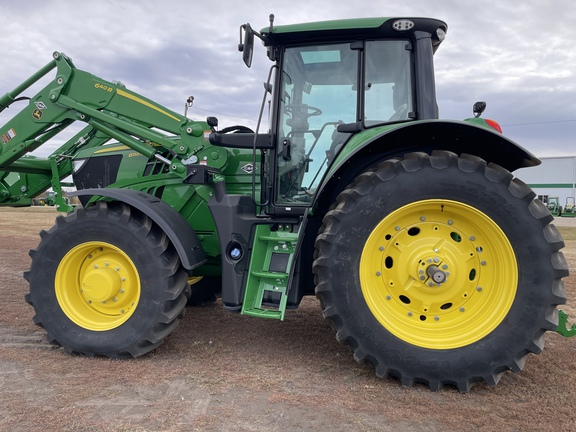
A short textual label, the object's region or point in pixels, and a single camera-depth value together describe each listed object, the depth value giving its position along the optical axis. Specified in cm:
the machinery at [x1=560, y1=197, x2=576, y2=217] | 3762
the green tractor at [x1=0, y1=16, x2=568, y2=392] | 316
